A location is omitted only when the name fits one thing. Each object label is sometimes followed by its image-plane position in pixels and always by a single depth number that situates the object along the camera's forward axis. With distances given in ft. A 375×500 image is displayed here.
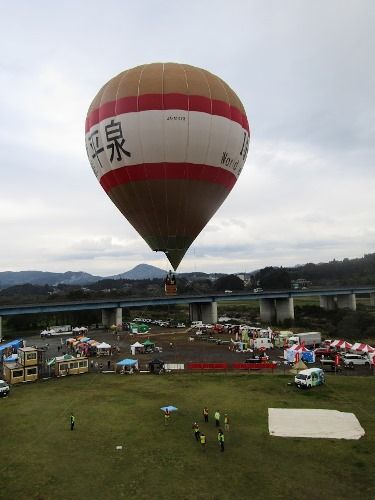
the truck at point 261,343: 167.94
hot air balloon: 90.68
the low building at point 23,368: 114.83
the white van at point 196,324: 278.26
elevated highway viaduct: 264.64
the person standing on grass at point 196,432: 67.72
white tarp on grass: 69.56
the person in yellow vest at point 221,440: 63.21
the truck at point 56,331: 255.50
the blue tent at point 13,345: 170.28
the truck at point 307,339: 170.71
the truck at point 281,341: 173.58
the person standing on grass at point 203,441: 64.59
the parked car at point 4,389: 100.90
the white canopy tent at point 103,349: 165.72
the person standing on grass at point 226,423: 71.66
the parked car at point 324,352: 145.27
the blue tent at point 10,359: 133.92
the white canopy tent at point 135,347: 171.18
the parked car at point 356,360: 129.29
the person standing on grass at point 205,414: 76.59
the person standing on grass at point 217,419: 73.46
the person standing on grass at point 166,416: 76.86
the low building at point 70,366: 123.24
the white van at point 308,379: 99.09
